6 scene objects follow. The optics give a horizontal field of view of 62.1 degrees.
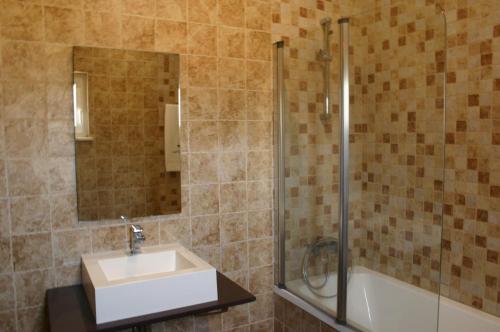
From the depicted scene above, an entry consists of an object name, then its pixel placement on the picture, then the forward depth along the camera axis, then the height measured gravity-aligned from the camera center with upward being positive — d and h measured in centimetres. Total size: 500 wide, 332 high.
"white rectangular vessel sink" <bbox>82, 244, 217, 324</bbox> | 153 -55
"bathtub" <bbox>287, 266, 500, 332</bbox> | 190 -82
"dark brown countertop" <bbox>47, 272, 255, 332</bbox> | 150 -64
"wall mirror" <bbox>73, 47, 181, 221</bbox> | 195 +8
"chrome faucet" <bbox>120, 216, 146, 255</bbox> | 193 -42
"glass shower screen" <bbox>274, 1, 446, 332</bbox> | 188 -8
